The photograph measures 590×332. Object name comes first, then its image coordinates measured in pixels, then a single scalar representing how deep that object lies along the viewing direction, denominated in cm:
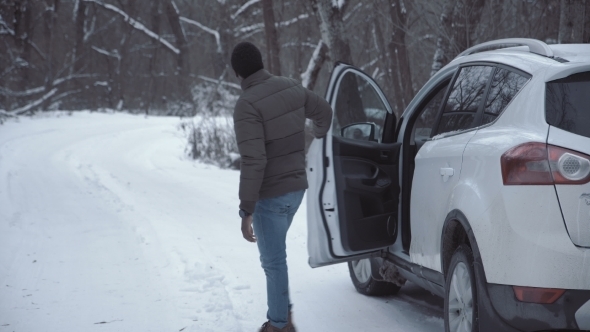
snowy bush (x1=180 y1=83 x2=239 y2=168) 1720
